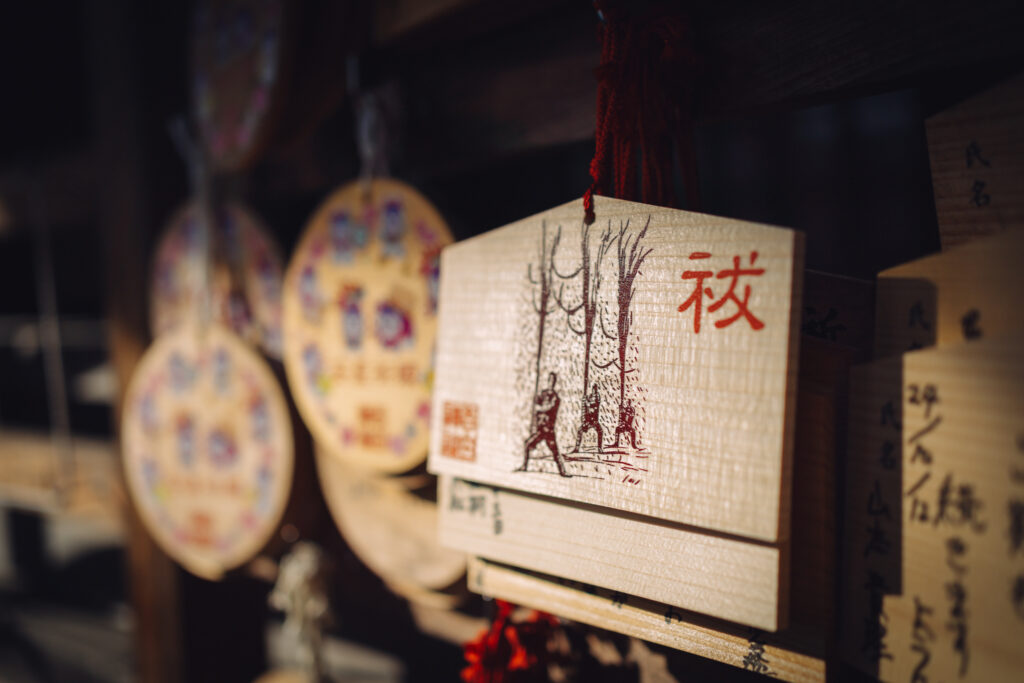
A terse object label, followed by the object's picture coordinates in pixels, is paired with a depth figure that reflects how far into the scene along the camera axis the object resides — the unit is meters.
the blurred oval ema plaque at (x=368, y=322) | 0.48
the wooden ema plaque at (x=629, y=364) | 0.36
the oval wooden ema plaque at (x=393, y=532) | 0.49
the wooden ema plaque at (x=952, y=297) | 0.35
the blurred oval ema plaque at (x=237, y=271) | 0.56
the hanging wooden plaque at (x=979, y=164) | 0.36
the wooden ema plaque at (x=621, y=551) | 0.36
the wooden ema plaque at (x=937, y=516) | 0.35
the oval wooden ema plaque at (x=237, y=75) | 0.52
